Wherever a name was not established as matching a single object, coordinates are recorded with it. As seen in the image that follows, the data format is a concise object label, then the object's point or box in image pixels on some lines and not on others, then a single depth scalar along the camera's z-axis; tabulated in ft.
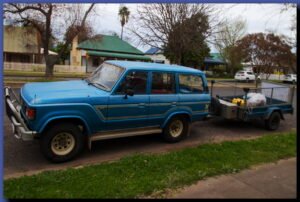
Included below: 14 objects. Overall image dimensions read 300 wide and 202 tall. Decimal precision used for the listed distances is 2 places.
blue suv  16.30
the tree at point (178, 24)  69.10
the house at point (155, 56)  149.18
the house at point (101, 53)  131.85
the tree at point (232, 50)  141.38
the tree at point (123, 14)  176.65
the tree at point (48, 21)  66.59
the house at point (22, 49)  123.06
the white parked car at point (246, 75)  123.03
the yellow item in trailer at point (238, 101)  27.35
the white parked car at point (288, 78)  128.26
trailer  26.66
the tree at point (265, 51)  99.25
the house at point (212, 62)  175.52
